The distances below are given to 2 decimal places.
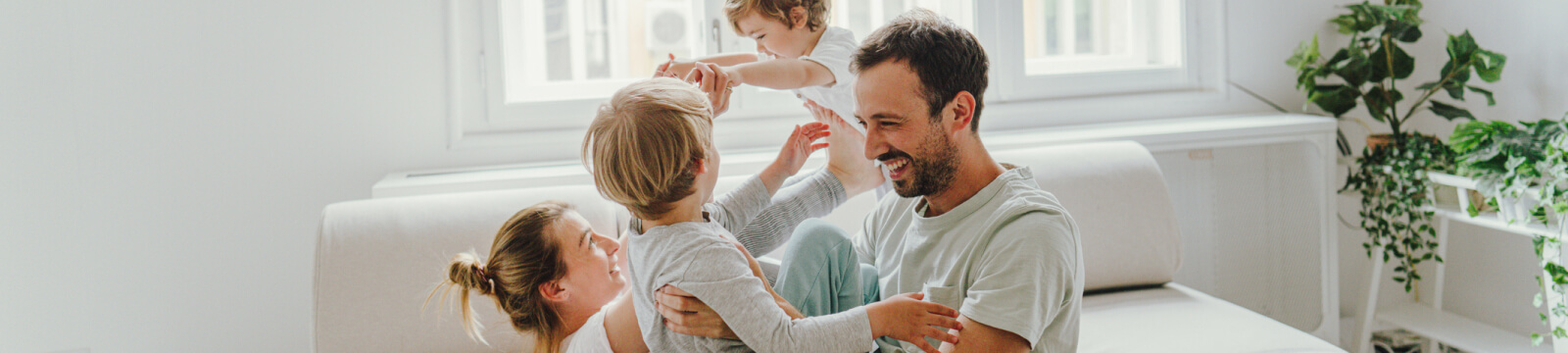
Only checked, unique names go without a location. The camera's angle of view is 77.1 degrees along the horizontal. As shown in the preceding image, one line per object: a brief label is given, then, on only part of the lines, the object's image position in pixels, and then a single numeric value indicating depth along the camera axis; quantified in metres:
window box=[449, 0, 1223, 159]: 2.47
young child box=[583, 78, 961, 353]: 1.24
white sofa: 1.78
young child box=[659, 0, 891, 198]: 1.75
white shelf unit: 2.28
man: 1.20
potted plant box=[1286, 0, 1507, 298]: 2.45
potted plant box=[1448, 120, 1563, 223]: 2.04
